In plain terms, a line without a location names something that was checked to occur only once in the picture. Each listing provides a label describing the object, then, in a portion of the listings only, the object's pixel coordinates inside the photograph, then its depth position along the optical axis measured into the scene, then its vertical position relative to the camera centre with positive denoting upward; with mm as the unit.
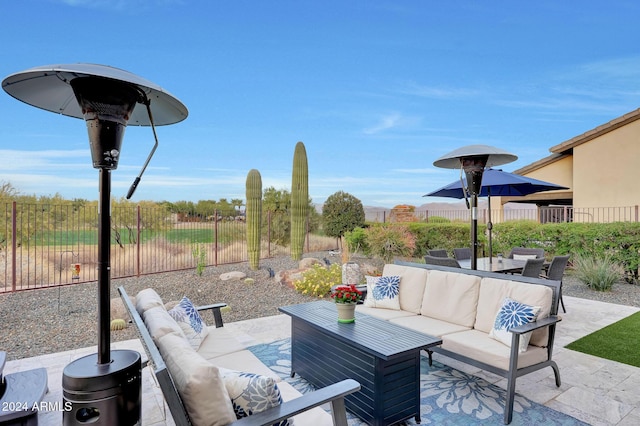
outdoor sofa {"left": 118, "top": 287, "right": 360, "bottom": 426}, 1439 -746
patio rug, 2604 -1502
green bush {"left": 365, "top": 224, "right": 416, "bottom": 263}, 9781 -763
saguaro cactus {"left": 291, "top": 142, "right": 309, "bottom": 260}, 10680 +521
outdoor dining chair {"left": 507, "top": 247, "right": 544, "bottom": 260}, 6969 -748
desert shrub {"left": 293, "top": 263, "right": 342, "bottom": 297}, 6797 -1304
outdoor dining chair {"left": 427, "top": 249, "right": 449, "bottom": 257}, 6719 -722
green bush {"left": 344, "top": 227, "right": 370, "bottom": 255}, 11406 -869
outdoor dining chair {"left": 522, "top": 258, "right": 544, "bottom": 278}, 4988 -749
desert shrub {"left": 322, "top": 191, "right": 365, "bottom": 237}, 14320 +79
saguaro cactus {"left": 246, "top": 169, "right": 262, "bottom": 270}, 9086 +3
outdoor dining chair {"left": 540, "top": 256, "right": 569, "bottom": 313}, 5309 -799
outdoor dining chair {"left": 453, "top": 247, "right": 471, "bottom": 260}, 7191 -783
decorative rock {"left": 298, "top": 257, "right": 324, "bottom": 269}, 8888 -1214
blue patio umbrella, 5480 +480
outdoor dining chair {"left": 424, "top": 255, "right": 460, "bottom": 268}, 5309 -697
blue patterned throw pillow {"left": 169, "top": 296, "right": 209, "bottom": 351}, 2895 -894
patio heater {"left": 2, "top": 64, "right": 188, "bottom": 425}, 1590 +241
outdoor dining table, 5331 -805
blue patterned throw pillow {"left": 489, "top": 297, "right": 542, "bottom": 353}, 2848 -855
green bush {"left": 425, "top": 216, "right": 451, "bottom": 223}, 14058 -167
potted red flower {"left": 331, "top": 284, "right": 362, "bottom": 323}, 3016 -733
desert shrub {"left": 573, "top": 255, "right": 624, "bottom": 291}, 7180 -1202
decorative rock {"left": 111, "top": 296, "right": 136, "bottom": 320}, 5270 -1418
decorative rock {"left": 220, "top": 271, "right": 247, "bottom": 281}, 7910 -1351
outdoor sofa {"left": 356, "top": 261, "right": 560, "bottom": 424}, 2781 -966
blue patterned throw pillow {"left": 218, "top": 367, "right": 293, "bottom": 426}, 1588 -800
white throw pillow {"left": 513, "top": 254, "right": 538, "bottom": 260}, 6805 -807
